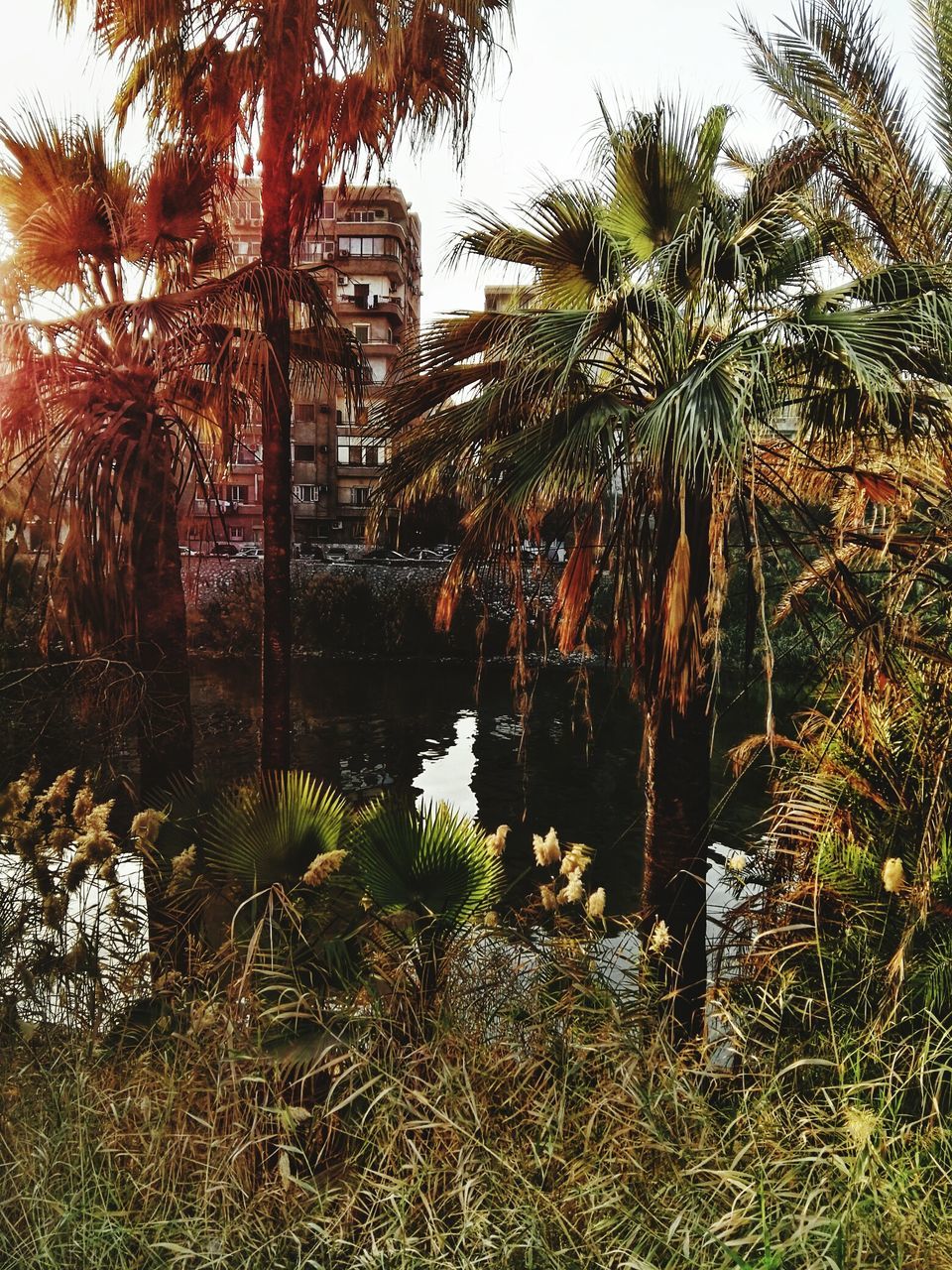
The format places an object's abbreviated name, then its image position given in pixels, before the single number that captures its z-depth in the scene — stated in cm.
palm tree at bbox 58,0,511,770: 508
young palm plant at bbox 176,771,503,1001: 328
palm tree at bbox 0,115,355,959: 528
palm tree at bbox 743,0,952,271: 461
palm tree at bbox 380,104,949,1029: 353
